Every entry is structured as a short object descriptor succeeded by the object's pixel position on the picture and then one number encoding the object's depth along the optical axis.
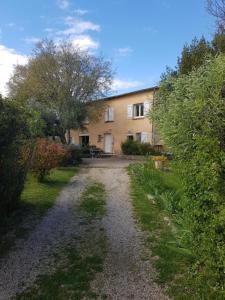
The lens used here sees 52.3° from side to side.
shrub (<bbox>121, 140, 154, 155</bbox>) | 18.57
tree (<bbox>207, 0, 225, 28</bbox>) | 11.64
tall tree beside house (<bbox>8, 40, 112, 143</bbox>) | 18.70
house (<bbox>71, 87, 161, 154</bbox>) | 20.96
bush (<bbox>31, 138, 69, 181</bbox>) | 8.86
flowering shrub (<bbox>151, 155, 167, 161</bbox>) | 11.92
